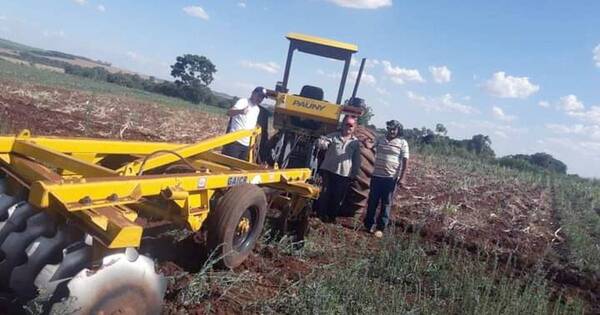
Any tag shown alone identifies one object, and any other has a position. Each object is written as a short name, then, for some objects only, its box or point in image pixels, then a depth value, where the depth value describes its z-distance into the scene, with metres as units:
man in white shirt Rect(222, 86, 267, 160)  6.47
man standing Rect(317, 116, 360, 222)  6.53
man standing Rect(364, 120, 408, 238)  6.63
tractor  6.88
